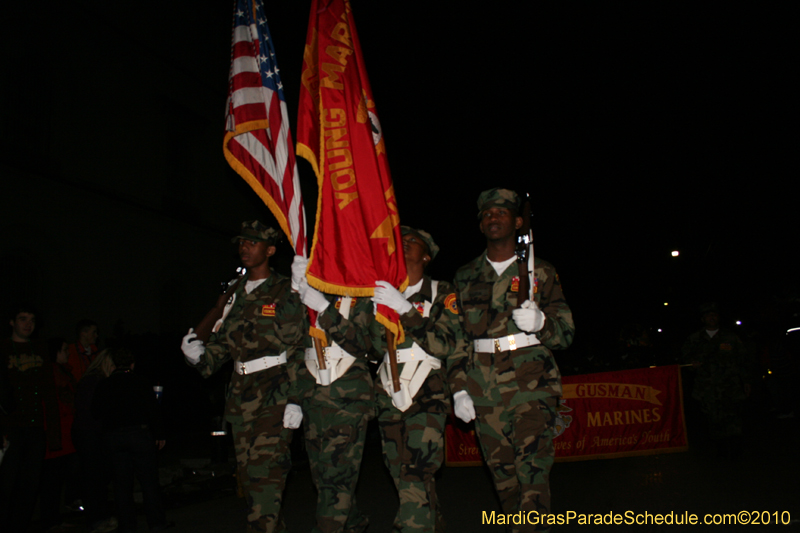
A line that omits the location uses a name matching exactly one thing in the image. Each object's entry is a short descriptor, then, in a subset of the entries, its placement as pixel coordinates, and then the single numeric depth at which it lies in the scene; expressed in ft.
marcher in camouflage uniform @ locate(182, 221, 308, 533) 16.83
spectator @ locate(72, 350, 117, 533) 21.62
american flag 19.75
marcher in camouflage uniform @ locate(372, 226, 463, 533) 15.12
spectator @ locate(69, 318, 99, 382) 25.89
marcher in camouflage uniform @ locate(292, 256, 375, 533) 15.43
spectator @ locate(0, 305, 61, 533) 18.58
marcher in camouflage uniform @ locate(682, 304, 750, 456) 30.55
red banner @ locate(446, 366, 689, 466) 29.48
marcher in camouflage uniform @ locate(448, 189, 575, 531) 14.61
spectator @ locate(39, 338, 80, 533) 21.53
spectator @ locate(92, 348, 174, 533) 20.77
